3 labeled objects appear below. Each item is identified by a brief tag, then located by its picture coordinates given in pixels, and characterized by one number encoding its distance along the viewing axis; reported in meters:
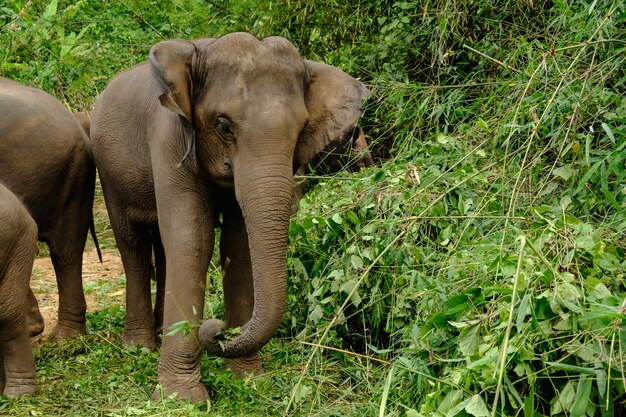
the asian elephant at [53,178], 13.73
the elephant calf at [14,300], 11.72
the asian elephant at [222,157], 10.70
